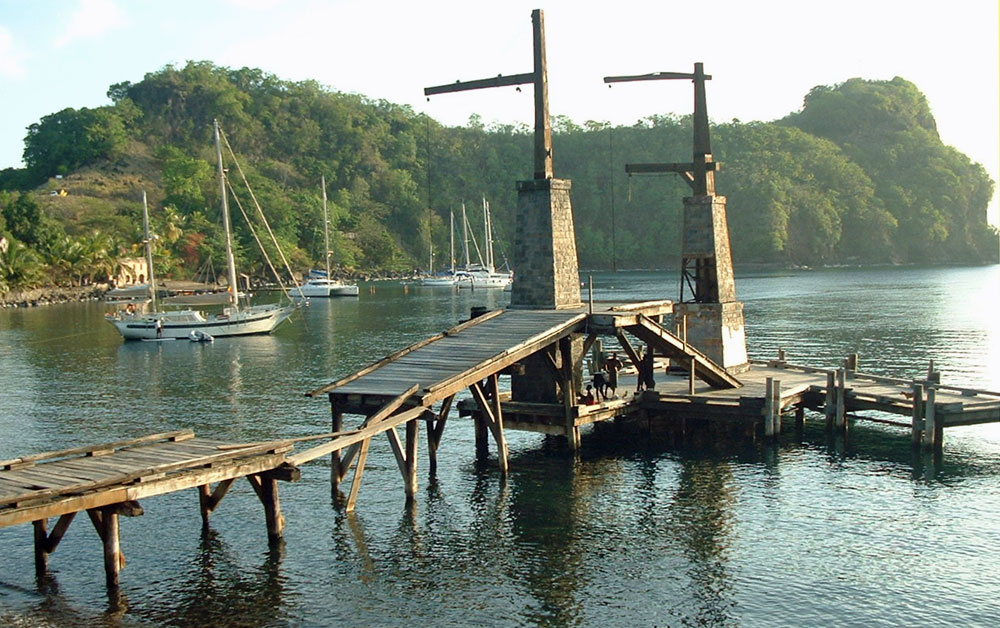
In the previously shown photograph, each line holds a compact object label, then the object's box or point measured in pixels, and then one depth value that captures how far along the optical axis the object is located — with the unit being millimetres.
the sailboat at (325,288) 142000
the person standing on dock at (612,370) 38281
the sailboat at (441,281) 162375
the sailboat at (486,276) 159250
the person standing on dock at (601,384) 36938
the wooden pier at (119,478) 21391
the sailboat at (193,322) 83625
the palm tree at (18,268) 127125
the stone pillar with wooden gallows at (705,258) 41844
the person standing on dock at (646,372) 38250
